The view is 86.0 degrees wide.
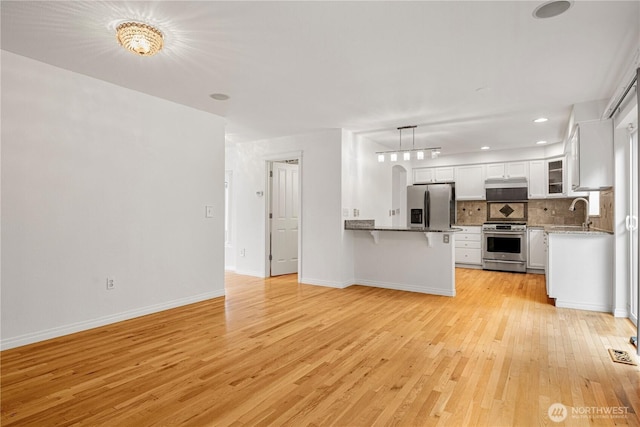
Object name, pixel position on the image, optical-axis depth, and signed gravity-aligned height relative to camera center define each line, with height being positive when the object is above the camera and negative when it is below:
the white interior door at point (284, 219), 6.19 -0.11
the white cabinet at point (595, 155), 3.84 +0.67
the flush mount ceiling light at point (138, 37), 2.37 +1.24
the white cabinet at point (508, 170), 6.86 +0.89
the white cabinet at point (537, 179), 6.68 +0.68
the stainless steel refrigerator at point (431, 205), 7.34 +0.18
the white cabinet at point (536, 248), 6.42 -0.65
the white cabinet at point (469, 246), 7.08 -0.67
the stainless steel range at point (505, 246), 6.54 -0.64
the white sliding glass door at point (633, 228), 3.52 -0.15
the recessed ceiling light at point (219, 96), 3.80 +1.31
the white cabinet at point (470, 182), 7.30 +0.67
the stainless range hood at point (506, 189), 6.88 +0.49
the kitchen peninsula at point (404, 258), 4.79 -0.66
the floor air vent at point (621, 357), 2.59 -1.11
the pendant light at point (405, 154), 4.81 +0.86
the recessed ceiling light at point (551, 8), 2.10 +1.30
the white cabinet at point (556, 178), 6.31 +0.68
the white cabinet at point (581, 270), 3.93 -0.67
